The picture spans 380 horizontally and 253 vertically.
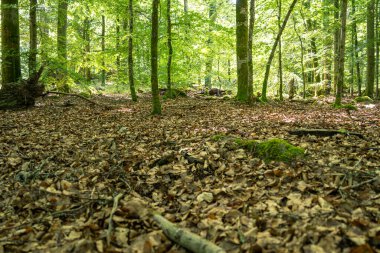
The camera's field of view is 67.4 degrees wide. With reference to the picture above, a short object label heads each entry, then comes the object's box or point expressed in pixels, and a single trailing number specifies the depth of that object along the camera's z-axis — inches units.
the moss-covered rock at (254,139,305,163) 170.6
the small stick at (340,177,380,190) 129.6
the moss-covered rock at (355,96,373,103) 563.8
